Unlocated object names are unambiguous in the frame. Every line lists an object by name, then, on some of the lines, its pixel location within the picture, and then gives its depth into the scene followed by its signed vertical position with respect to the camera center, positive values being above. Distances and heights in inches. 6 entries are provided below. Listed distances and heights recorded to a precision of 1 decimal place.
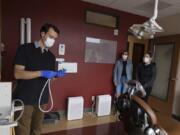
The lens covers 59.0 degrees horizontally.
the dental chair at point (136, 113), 60.5 -23.6
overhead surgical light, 74.9 +14.2
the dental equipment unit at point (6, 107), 43.3 -16.3
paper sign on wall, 119.9 -9.0
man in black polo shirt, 58.0 -7.4
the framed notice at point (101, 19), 129.0 +31.1
